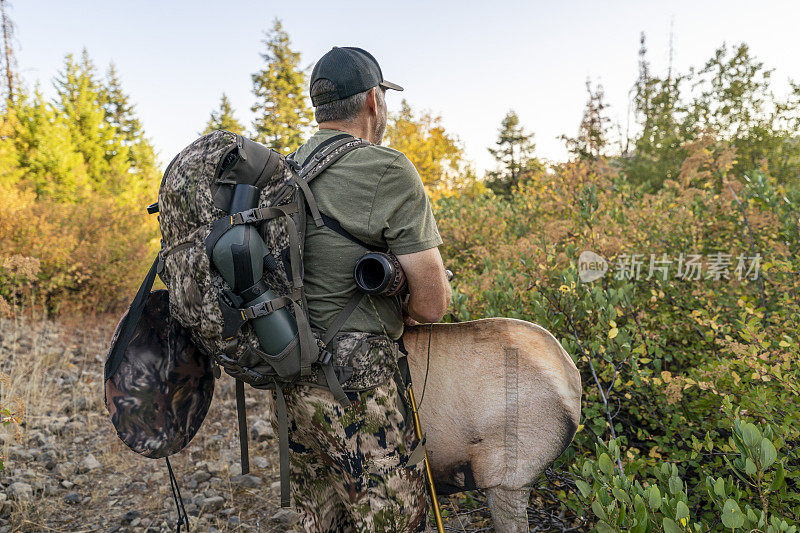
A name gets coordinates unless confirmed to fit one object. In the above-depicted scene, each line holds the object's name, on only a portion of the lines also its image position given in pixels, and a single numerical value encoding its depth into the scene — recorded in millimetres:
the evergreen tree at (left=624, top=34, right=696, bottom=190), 8992
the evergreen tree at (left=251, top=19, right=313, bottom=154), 19688
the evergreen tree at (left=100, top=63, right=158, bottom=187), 29281
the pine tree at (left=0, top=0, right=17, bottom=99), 24297
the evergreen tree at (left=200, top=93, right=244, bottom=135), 28809
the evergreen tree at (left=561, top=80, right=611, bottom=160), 19484
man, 1498
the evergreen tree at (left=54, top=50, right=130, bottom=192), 23297
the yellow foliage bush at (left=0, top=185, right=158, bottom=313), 8500
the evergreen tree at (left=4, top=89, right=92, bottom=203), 17422
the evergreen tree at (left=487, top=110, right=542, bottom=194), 37106
